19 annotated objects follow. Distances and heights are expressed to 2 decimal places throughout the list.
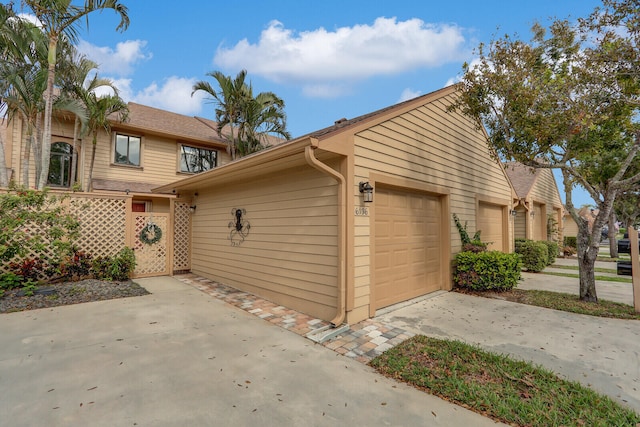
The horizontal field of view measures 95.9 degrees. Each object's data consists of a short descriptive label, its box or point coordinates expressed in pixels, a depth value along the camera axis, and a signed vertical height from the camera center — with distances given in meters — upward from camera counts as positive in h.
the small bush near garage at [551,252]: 11.08 -0.88
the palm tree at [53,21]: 6.87 +5.00
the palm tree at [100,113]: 8.53 +3.48
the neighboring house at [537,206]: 11.44 +1.03
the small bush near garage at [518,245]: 9.52 -0.52
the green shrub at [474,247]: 6.40 -0.40
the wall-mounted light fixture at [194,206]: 8.42 +0.59
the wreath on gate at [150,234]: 7.79 -0.22
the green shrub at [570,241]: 15.73 -0.61
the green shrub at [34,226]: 5.65 -0.02
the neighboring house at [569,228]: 21.32 +0.14
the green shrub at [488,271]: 6.02 -0.89
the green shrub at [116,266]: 6.82 -0.97
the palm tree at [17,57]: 7.08 +4.30
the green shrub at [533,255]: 9.18 -0.81
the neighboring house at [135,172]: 7.20 +1.83
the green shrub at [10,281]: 5.57 -1.10
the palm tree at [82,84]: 8.40 +4.25
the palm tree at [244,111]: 10.72 +4.43
